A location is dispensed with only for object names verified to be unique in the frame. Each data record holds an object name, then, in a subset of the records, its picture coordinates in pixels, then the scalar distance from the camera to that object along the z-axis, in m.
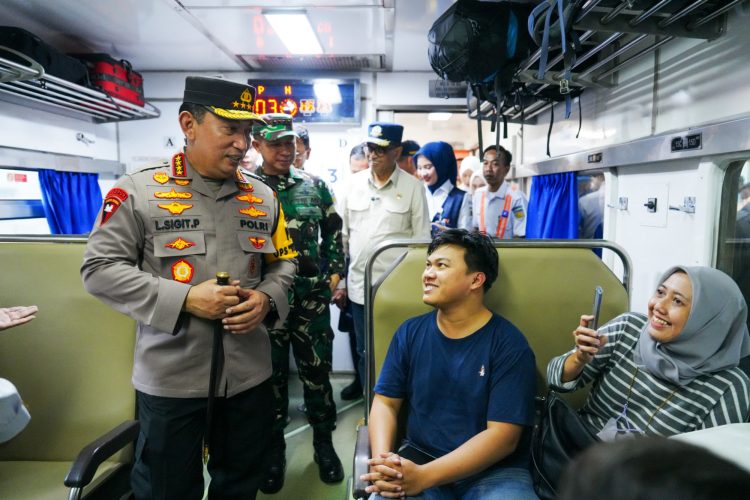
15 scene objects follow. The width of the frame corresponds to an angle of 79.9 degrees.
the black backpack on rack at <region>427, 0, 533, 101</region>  2.43
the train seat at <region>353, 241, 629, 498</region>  1.99
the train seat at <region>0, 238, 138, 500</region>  1.92
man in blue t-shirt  1.57
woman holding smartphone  1.46
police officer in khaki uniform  1.53
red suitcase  3.98
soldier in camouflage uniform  2.71
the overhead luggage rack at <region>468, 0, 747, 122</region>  1.79
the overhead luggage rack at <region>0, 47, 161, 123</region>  2.99
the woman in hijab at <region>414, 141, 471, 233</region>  4.16
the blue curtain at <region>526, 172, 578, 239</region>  3.81
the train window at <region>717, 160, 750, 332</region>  2.07
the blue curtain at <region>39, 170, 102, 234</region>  4.08
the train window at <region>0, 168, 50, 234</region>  3.69
